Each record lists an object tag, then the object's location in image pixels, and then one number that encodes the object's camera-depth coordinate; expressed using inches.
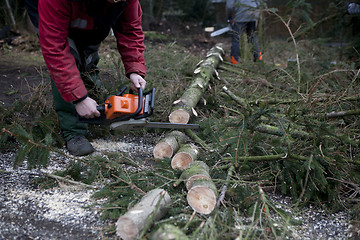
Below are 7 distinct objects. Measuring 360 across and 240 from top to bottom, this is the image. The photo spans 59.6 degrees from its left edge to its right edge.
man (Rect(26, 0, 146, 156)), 89.3
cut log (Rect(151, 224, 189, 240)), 57.5
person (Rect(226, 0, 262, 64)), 225.5
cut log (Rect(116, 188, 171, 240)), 66.2
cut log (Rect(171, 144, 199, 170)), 99.3
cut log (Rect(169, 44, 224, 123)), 127.0
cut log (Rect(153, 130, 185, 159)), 110.0
